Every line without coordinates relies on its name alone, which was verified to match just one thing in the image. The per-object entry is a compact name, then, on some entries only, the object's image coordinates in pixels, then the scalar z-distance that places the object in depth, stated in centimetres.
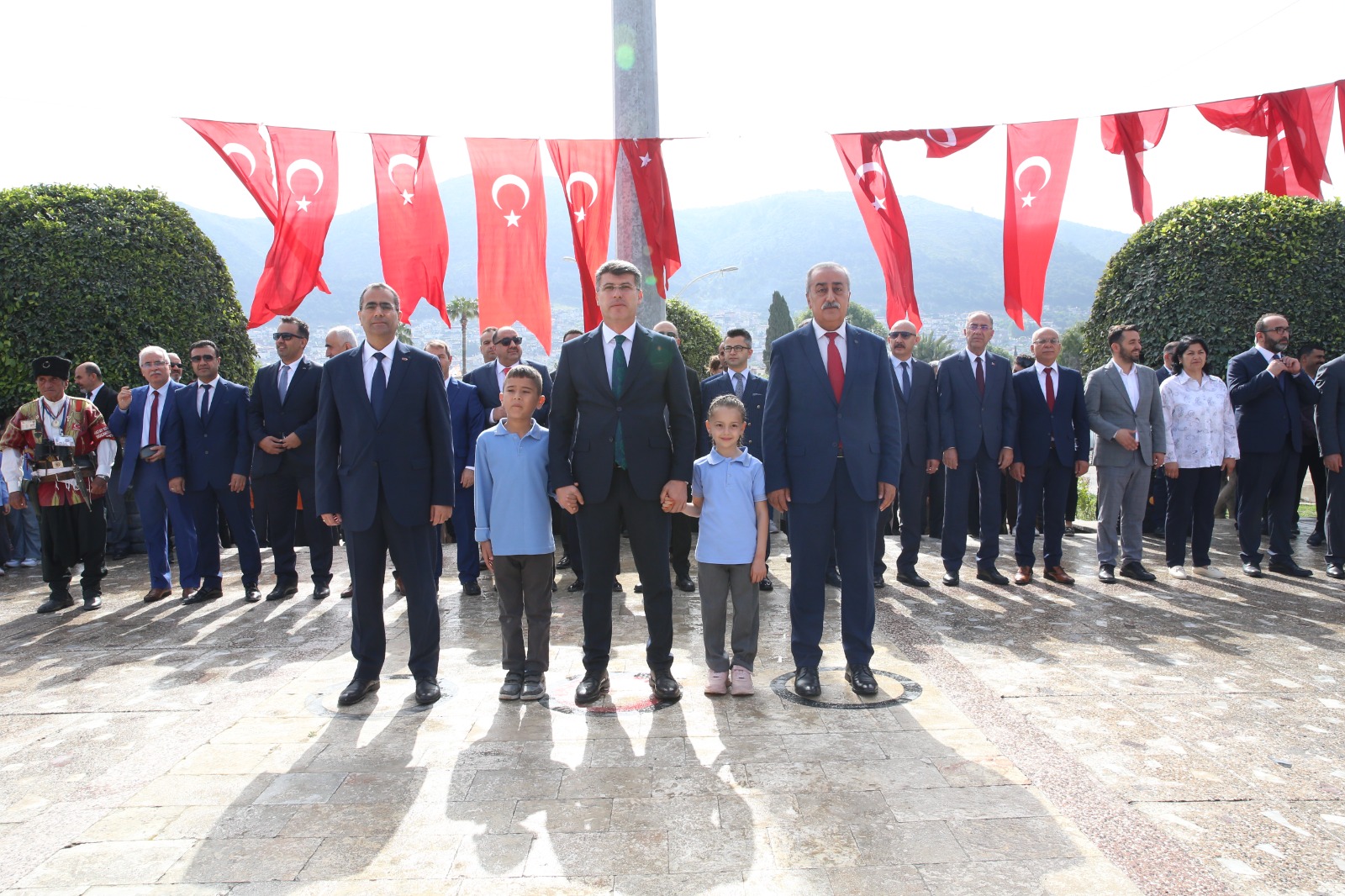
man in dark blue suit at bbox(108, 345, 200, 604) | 760
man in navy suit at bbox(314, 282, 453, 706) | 474
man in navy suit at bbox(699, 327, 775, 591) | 760
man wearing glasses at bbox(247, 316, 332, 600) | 754
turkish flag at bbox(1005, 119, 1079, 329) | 978
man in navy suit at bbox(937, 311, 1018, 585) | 767
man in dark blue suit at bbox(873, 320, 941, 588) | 789
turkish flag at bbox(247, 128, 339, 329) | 962
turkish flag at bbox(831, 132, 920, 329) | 1009
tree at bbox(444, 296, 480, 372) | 7900
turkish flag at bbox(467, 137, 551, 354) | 1014
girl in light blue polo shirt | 466
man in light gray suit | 782
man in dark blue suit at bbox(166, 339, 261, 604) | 755
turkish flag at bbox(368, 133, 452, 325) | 1002
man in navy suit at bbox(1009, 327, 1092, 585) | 775
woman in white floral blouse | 809
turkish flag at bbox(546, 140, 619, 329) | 1000
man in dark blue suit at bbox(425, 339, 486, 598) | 761
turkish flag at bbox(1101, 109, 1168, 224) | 958
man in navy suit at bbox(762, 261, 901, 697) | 471
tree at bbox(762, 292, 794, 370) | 8530
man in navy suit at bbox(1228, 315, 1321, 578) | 820
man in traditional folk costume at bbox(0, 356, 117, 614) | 745
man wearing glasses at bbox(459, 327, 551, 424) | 771
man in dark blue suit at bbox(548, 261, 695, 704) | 450
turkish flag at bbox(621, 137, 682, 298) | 984
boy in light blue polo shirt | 468
